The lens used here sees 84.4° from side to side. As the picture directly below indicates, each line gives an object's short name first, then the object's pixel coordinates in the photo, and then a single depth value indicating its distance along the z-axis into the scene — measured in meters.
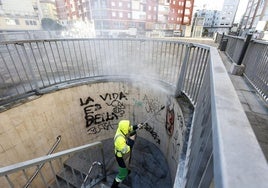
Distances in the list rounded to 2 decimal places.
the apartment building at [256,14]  24.42
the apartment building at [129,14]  35.53
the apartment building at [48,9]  55.12
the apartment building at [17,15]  30.45
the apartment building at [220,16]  60.28
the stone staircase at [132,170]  4.83
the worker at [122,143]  4.09
